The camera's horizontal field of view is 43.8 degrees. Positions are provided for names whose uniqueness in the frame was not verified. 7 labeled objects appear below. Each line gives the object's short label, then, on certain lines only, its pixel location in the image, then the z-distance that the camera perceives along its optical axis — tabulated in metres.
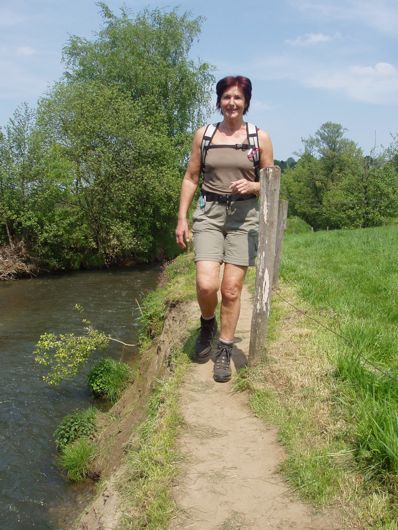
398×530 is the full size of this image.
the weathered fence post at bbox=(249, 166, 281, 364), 4.48
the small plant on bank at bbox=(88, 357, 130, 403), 8.60
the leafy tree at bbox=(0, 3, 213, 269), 24.23
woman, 4.66
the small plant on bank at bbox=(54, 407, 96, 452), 7.04
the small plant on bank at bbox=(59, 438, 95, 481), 6.38
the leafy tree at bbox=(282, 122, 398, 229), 41.09
